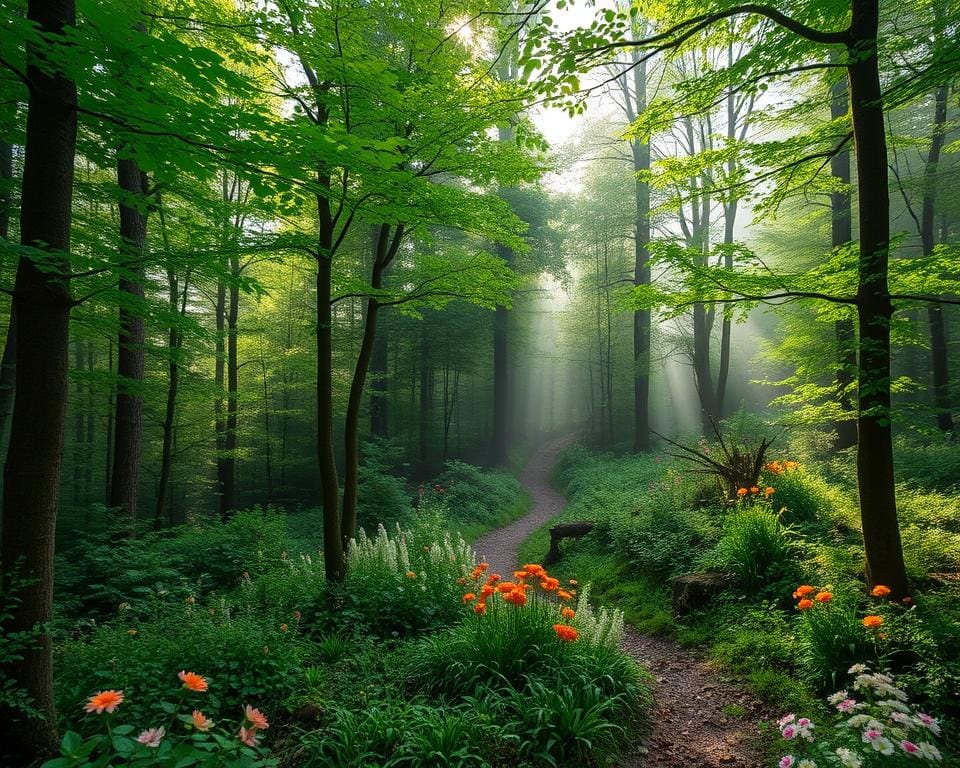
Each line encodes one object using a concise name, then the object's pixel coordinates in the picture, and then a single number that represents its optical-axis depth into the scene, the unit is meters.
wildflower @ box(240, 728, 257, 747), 1.50
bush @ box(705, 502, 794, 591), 5.13
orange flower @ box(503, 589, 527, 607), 3.46
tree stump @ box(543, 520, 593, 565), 8.76
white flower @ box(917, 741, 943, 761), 1.95
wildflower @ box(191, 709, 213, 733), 1.40
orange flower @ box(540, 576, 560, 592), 3.77
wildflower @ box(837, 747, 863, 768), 1.98
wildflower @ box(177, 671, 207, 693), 1.46
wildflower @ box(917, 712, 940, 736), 2.14
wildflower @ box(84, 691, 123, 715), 1.37
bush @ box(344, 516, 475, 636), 4.77
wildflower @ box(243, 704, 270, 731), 1.51
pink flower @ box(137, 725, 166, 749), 1.37
